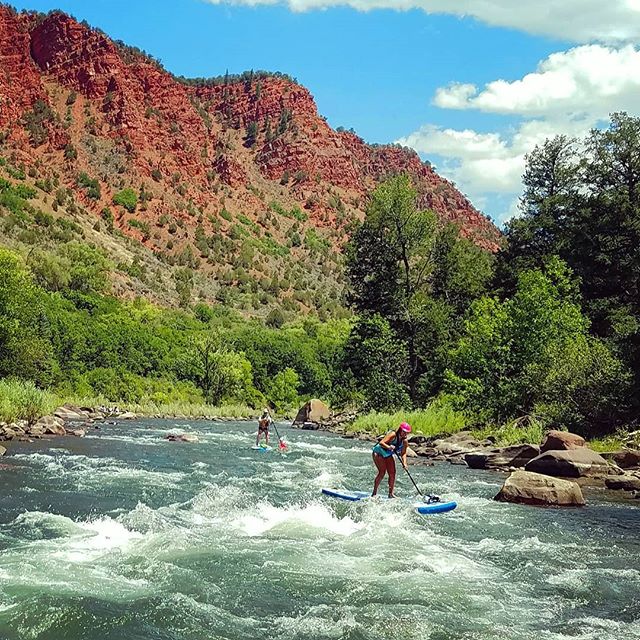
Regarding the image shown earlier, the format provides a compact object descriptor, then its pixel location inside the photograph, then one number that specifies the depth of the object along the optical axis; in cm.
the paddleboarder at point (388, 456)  1716
